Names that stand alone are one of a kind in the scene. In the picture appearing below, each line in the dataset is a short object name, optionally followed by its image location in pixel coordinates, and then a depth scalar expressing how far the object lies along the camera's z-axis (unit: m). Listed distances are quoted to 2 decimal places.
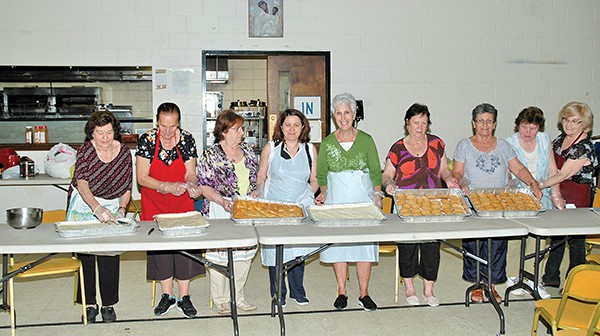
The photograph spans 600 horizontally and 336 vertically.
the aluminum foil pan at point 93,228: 3.27
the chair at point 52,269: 3.75
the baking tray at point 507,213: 3.83
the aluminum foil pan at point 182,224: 3.33
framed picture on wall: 6.95
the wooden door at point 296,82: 7.14
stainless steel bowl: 3.48
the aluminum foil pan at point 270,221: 3.59
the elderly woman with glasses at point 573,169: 4.39
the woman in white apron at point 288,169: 4.19
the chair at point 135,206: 6.00
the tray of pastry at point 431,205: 3.71
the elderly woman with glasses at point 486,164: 4.29
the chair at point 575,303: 2.76
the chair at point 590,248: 4.03
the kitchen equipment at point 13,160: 6.55
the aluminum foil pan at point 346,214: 3.54
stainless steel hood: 7.95
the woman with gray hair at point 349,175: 4.18
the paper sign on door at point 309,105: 7.25
